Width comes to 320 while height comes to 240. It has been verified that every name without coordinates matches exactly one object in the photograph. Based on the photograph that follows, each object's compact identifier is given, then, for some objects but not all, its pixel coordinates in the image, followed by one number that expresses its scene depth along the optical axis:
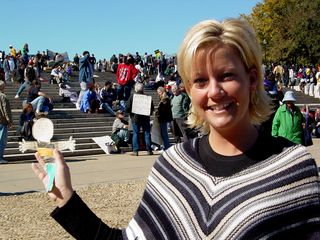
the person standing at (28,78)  15.37
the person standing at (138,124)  10.06
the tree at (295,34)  31.96
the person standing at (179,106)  10.03
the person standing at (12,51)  23.33
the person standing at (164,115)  10.24
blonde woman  1.37
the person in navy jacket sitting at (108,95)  15.07
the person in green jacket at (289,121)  6.56
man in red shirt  14.86
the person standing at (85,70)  16.05
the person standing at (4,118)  8.88
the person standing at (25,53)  22.26
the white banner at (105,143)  11.12
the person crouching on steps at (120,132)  11.18
